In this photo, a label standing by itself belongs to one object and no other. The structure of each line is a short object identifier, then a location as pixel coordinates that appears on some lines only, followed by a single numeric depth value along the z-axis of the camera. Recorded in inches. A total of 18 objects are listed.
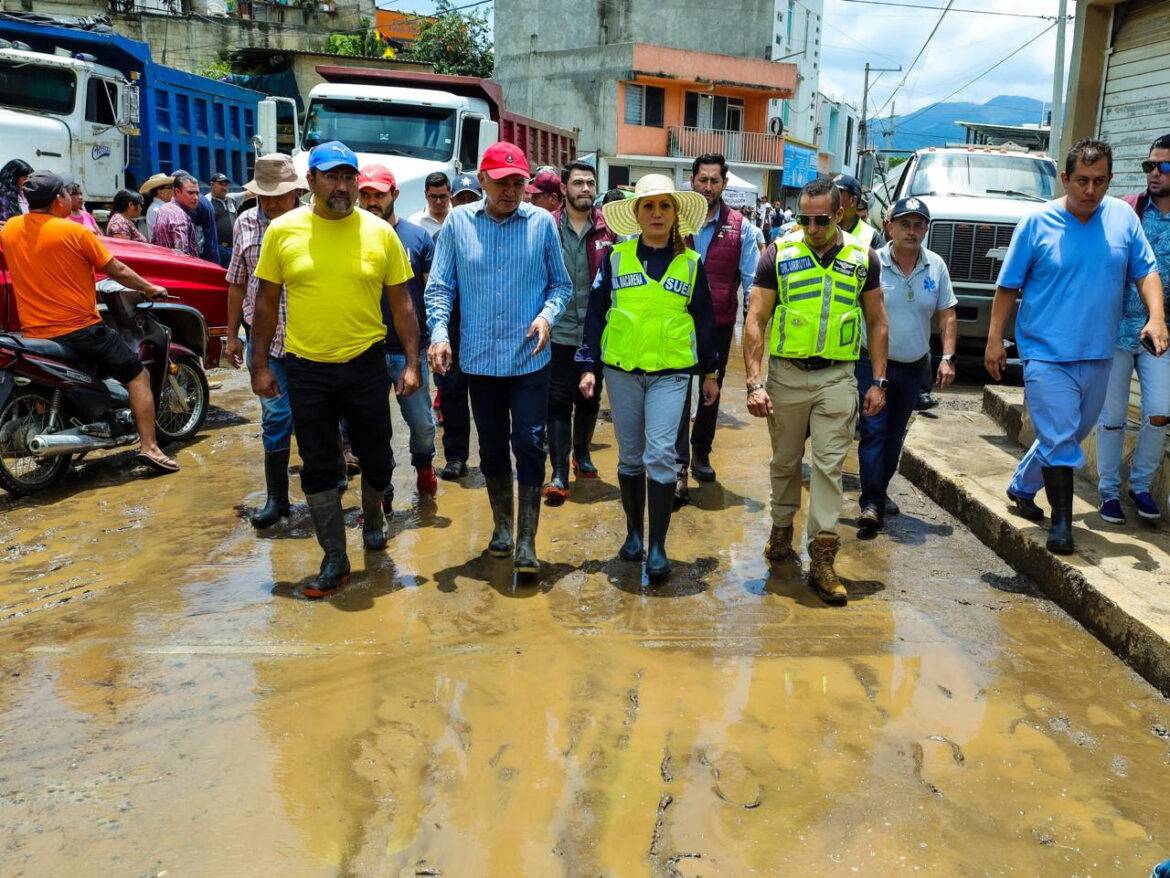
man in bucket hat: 212.1
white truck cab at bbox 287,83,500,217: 540.4
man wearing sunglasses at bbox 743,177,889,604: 183.6
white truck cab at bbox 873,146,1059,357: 424.6
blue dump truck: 448.1
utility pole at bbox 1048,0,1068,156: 783.2
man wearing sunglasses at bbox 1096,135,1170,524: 204.2
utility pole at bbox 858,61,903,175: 1729.8
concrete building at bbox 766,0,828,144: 1859.0
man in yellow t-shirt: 176.1
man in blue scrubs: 192.1
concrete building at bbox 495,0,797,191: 1531.7
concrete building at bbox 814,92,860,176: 2226.9
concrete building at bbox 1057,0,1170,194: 318.3
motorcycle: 231.6
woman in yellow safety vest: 186.4
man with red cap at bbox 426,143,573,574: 188.1
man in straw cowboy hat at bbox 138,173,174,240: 415.8
